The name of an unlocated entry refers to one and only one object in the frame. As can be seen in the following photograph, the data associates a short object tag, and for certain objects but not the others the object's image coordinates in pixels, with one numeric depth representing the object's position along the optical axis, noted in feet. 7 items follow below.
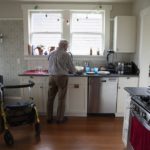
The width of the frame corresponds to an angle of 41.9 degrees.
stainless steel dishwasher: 13.20
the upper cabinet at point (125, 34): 13.42
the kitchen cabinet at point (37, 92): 13.30
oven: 6.32
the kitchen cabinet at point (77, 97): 13.19
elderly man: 11.82
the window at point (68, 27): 14.60
